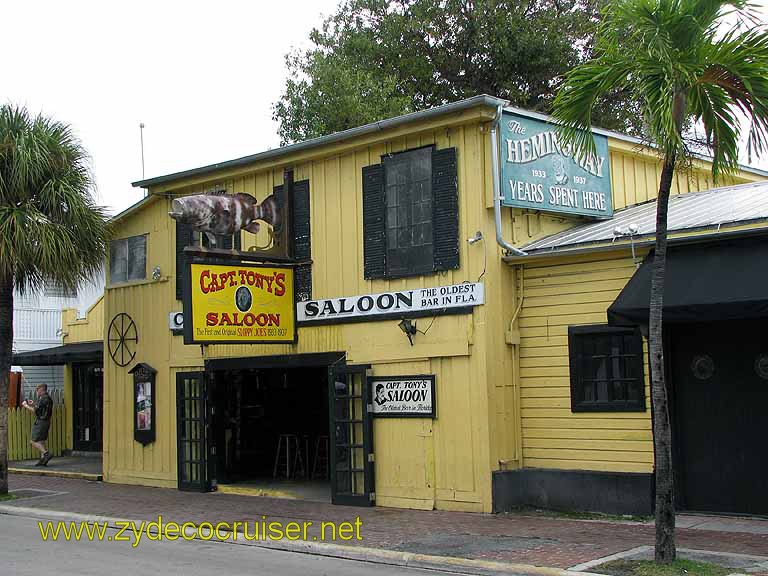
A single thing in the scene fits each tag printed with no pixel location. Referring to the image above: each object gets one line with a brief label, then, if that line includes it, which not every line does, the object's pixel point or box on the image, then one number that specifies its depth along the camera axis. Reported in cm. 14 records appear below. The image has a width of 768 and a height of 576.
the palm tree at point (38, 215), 1585
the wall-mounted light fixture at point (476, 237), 1342
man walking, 2114
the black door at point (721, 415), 1198
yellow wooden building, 1310
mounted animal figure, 1462
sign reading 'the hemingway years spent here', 1373
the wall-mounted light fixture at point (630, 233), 1267
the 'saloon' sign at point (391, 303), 1356
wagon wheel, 1823
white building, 2569
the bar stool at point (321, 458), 1853
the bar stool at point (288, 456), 1828
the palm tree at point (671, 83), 916
